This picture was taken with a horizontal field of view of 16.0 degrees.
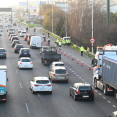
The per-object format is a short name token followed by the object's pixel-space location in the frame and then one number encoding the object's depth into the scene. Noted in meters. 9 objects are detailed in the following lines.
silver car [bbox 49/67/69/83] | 40.00
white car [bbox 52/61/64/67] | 47.72
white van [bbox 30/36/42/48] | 75.44
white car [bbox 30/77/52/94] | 34.03
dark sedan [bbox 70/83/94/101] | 31.28
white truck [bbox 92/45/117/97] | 31.87
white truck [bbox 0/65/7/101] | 29.91
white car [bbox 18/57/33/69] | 50.00
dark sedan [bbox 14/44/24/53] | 68.62
